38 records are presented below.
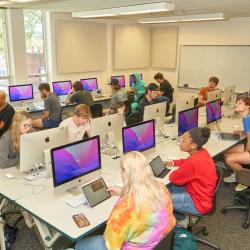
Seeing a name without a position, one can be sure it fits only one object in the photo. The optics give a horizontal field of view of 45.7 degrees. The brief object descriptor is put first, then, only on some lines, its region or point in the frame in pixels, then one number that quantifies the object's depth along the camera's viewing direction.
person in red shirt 2.68
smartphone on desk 2.14
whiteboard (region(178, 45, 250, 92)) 7.87
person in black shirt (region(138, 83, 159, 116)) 5.00
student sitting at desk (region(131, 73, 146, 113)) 7.41
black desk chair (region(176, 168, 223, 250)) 2.77
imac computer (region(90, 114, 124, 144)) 3.42
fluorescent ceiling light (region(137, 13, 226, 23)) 6.71
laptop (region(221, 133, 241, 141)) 4.32
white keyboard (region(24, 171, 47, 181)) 2.86
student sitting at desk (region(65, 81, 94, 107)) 6.16
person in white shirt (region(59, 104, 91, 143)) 3.64
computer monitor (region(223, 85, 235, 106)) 6.38
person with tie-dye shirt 1.81
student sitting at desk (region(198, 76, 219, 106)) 6.49
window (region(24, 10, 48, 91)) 6.88
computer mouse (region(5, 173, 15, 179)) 2.87
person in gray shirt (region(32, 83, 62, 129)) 5.52
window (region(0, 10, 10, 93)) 6.37
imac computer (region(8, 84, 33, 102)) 6.13
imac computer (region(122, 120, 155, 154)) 3.11
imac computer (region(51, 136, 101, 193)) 2.42
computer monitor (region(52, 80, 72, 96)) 6.86
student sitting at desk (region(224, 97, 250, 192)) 3.83
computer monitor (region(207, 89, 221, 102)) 5.79
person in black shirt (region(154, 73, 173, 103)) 7.40
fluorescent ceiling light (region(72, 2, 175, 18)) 5.07
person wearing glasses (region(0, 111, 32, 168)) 3.00
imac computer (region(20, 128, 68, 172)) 2.72
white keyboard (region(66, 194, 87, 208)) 2.40
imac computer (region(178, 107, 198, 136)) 3.92
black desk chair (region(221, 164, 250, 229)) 3.40
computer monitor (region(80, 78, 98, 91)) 7.50
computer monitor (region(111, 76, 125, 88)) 8.39
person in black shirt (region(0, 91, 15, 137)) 4.73
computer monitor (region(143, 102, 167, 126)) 4.19
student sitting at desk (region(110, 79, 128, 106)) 5.80
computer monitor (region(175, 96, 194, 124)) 4.55
